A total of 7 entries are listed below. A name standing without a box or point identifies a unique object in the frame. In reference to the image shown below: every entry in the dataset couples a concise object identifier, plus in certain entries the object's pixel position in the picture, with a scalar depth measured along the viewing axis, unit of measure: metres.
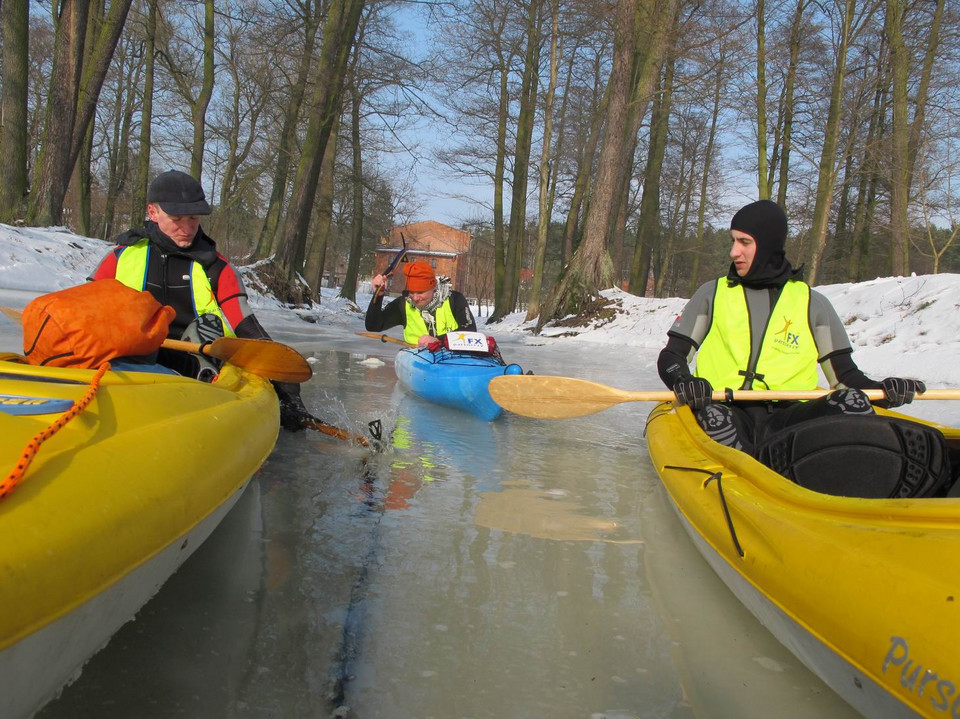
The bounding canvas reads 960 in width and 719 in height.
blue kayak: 5.71
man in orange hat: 7.00
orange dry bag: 2.31
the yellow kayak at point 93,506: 1.33
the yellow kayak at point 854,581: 1.40
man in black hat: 3.88
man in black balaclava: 3.58
